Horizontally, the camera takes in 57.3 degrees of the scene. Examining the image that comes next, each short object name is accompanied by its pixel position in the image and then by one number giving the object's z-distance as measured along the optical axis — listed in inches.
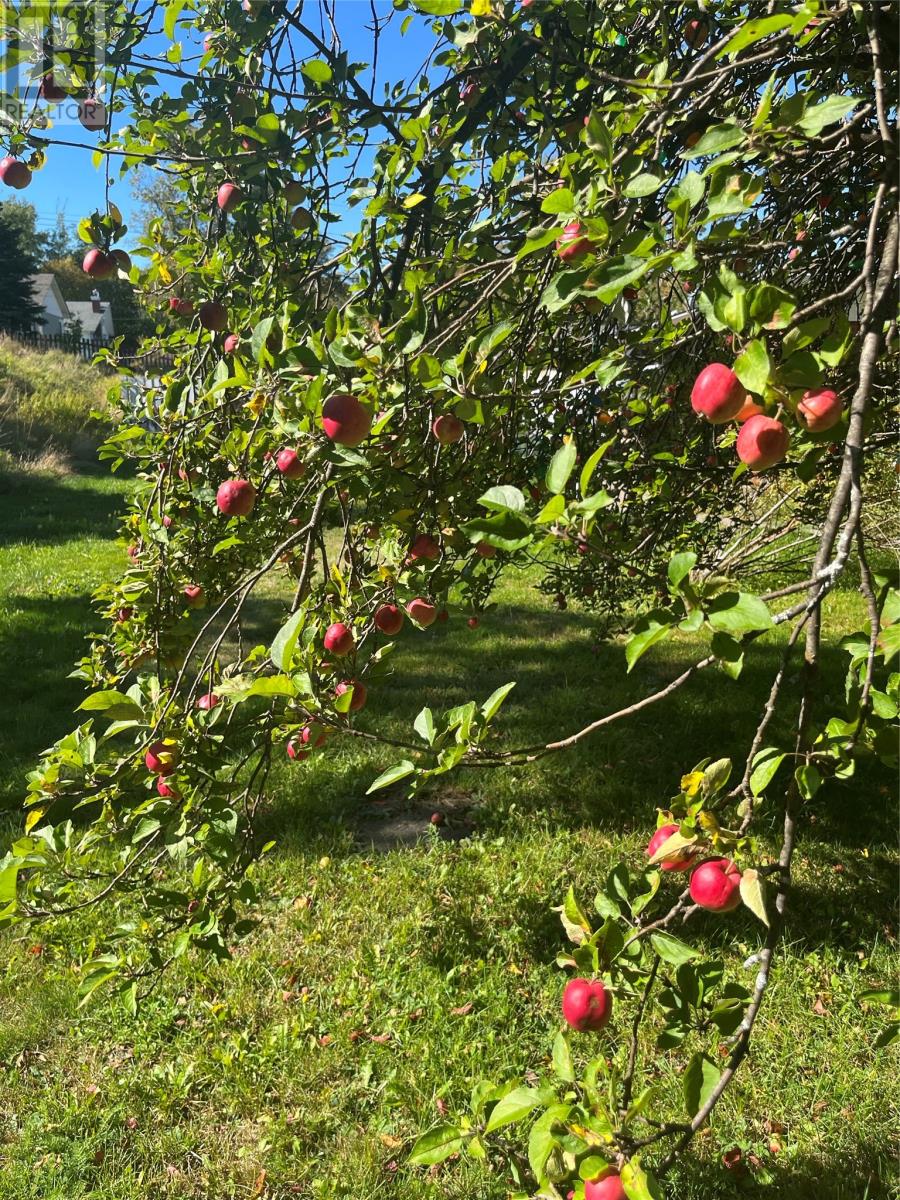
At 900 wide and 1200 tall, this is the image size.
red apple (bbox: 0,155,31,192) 82.2
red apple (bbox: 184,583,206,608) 80.7
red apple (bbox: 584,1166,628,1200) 36.3
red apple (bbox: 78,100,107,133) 82.7
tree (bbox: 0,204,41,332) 1008.9
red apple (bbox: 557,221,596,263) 45.3
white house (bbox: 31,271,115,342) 1454.2
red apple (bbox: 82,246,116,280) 88.8
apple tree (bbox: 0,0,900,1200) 39.0
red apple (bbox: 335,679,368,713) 58.5
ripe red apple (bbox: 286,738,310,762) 61.8
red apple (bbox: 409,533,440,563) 66.7
